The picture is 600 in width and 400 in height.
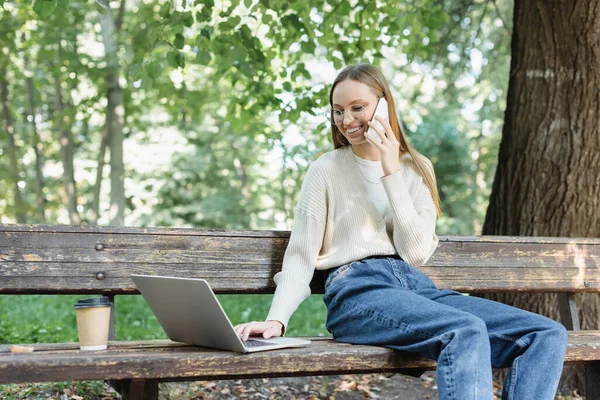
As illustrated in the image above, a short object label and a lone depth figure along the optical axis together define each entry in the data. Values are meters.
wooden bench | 2.16
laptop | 2.22
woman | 2.44
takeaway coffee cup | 2.38
